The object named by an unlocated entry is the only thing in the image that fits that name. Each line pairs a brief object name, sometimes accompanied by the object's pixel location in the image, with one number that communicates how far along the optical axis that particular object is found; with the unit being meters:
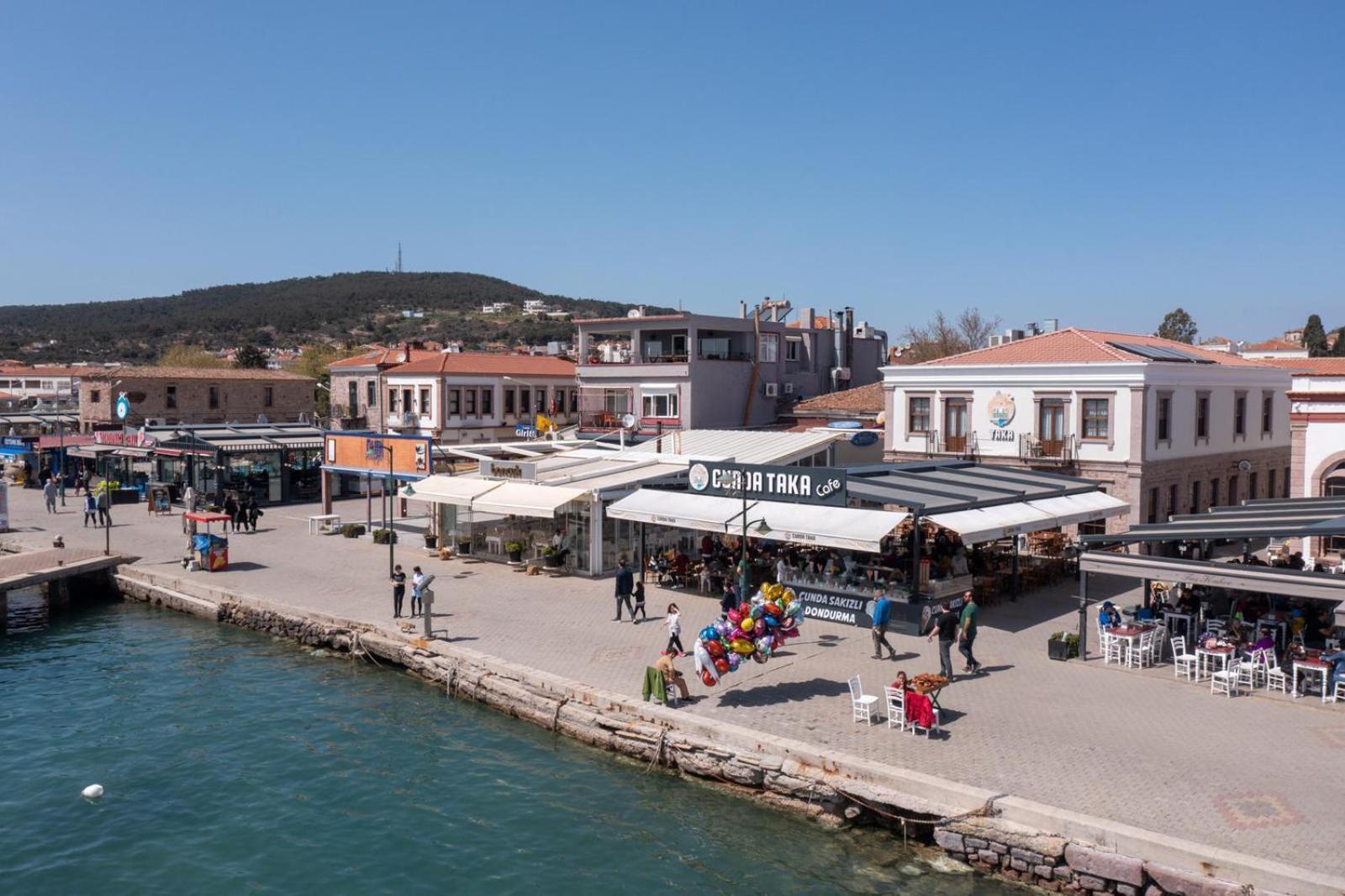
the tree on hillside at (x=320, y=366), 86.62
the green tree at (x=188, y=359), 91.81
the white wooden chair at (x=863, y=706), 16.48
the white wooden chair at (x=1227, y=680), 17.53
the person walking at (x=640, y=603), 23.25
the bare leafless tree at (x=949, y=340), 80.38
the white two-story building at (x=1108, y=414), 31.56
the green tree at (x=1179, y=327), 95.19
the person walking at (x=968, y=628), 18.94
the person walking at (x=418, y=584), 23.19
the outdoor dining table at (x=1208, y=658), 18.45
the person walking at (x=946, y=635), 18.41
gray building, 46.44
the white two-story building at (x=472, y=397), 53.91
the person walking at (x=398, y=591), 24.33
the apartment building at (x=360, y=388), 59.44
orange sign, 34.84
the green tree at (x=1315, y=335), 97.38
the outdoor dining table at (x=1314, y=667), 16.98
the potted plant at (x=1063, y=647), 20.17
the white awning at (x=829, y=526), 21.95
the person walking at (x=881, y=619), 19.95
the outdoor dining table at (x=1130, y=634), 19.53
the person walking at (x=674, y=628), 18.30
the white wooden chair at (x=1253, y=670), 17.81
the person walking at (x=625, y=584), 23.48
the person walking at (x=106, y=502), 34.55
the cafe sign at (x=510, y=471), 30.50
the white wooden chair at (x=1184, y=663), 18.72
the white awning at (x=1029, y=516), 22.55
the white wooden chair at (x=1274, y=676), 17.69
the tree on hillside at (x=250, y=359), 98.88
